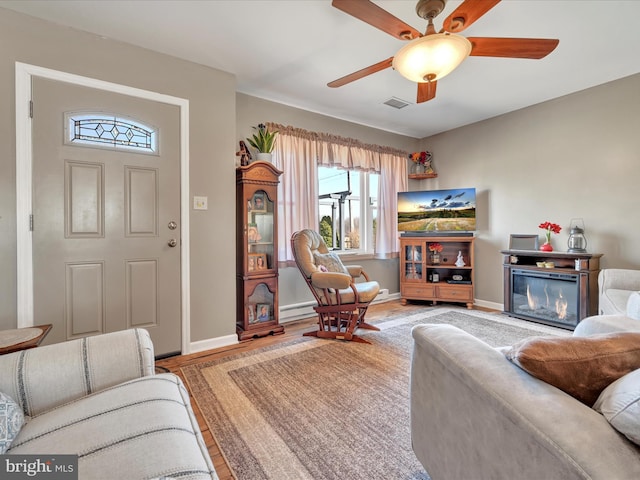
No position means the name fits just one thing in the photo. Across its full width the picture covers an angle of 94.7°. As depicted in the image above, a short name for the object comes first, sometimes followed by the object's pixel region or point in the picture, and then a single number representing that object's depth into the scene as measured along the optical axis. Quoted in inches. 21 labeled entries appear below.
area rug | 52.9
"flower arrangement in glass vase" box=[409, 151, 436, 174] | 185.6
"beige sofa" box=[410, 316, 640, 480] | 24.0
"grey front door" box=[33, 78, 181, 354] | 82.7
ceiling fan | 58.3
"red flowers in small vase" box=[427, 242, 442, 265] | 169.2
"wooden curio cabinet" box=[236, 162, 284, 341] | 116.6
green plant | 122.9
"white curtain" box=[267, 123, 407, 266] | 136.6
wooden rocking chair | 111.2
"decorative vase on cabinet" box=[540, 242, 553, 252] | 132.3
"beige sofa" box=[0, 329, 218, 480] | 29.0
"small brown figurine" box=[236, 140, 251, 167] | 119.4
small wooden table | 54.6
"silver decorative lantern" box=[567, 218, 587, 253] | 125.4
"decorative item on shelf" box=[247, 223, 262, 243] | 121.2
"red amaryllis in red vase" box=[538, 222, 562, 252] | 131.8
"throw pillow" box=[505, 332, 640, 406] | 29.9
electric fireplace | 119.0
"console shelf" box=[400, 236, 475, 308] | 160.1
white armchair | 91.0
